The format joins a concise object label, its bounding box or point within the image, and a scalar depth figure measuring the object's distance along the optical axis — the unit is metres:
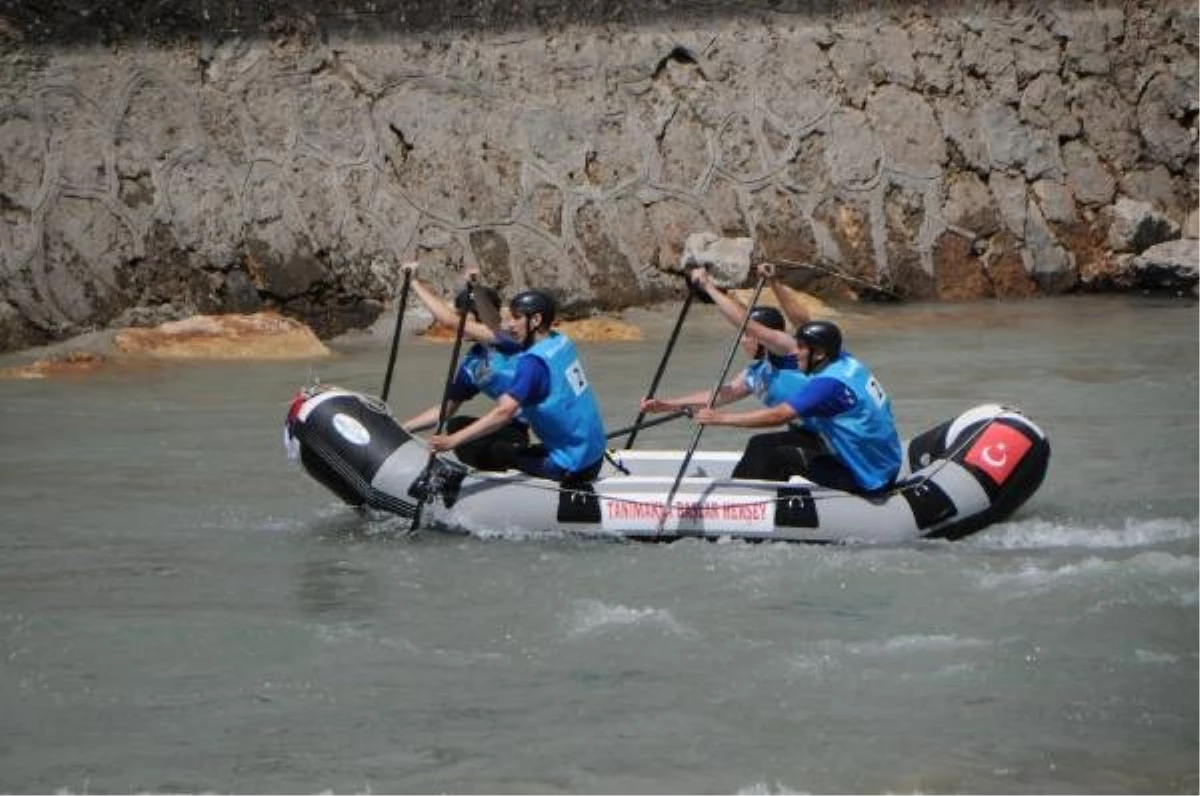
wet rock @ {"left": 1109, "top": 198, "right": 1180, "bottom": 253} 39.84
